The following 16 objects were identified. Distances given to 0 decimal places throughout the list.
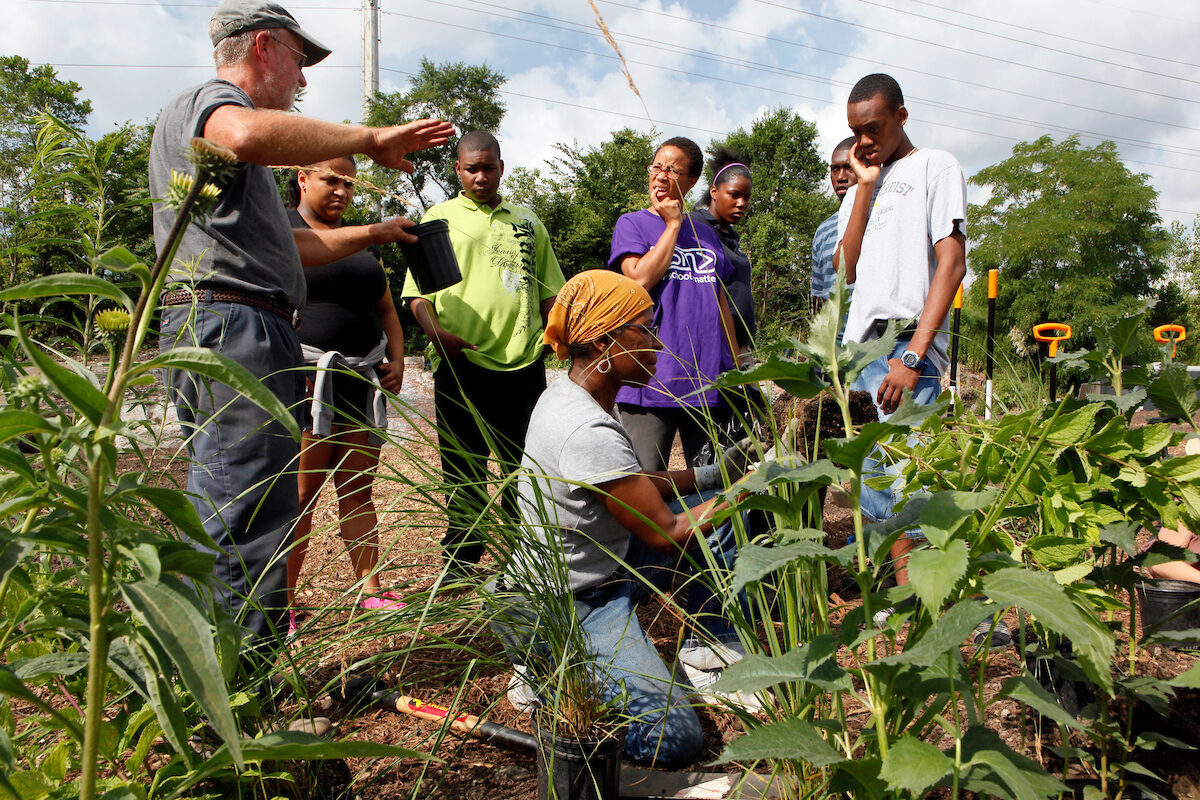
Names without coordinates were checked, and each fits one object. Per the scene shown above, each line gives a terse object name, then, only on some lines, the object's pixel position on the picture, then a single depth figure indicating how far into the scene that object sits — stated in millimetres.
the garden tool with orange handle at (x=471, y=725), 1833
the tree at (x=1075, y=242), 35094
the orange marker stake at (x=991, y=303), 4645
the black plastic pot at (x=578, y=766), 1560
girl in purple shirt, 3242
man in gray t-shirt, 1906
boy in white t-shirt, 2588
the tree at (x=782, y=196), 23172
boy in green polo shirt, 3461
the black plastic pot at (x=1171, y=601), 1989
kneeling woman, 1873
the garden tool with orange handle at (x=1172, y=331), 2420
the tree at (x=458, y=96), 33094
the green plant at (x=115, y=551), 659
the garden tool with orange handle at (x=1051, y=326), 3662
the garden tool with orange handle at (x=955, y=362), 2141
